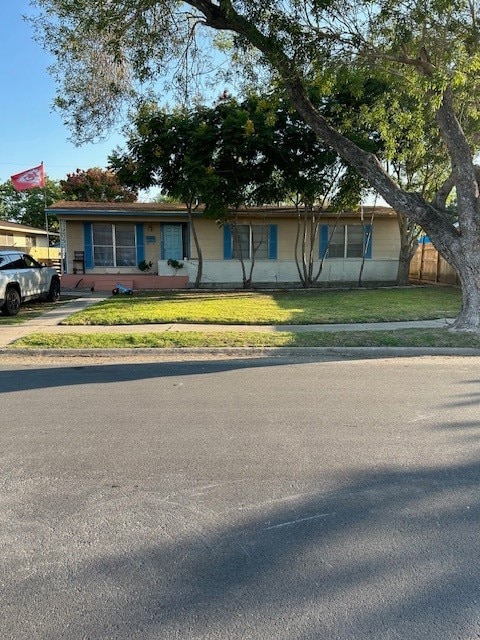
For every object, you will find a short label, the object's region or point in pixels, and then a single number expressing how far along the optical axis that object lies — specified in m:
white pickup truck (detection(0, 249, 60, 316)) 12.80
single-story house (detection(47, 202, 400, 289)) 20.38
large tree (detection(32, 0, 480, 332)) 8.68
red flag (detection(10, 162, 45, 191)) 25.86
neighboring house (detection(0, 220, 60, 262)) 36.44
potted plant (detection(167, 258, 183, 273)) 19.80
